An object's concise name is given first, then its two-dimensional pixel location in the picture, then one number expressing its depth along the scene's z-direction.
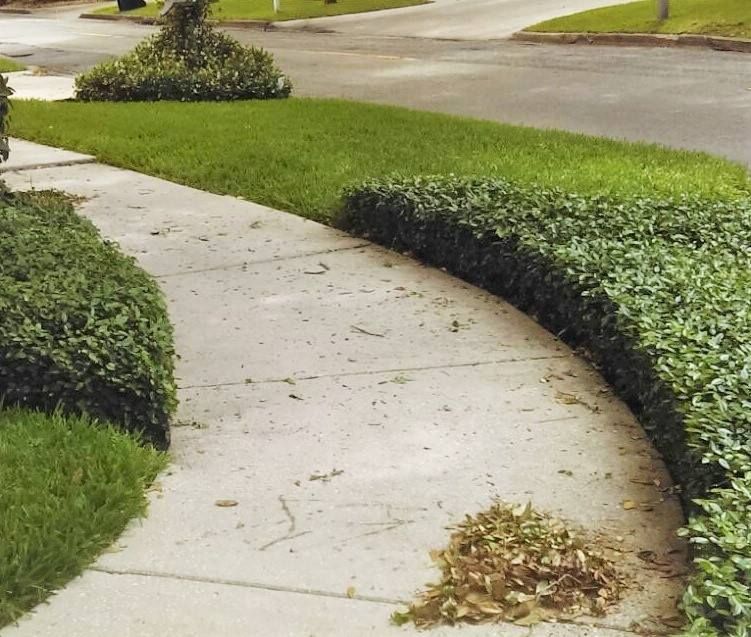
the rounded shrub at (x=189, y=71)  12.01
